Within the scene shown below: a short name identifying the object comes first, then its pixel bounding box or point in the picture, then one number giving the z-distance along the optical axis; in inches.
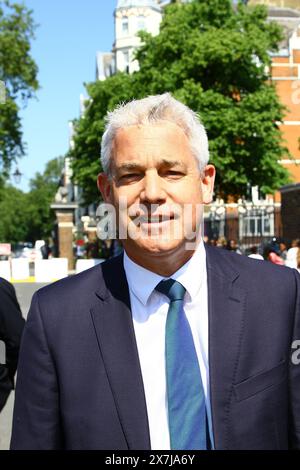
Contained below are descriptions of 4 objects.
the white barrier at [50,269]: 1174.3
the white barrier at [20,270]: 1198.9
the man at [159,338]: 86.0
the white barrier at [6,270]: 1072.5
